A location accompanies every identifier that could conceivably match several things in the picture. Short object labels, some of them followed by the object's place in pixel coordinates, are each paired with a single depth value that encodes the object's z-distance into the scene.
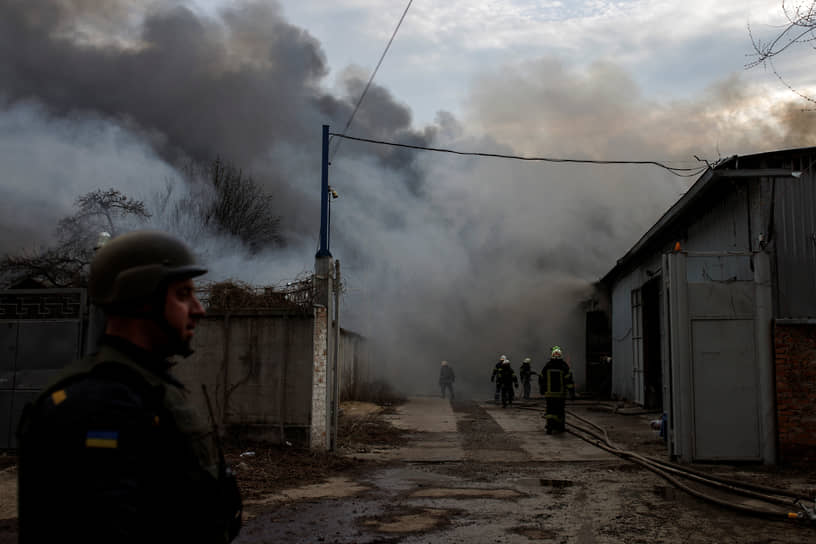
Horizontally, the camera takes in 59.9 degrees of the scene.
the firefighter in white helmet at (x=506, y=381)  22.22
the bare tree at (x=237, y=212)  35.66
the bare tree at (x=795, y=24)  7.91
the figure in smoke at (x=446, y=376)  27.80
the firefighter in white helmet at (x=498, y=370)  22.70
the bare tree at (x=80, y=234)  26.36
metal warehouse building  9.70
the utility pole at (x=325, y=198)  12.19
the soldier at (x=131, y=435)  1.54
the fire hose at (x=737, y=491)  6.57
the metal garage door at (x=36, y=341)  10.17
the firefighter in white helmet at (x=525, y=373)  24.82
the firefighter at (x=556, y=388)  13.94
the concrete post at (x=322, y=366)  10.59
